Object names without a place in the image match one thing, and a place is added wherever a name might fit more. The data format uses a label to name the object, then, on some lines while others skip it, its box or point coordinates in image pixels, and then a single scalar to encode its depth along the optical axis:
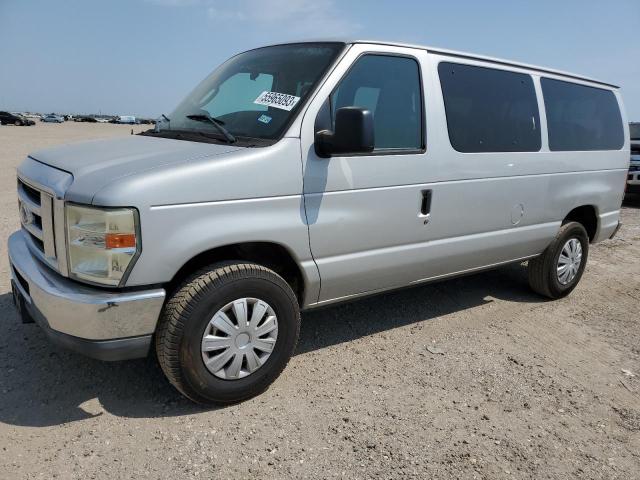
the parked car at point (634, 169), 11.56
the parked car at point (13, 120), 49.31
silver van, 2.58
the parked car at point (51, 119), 69.50
